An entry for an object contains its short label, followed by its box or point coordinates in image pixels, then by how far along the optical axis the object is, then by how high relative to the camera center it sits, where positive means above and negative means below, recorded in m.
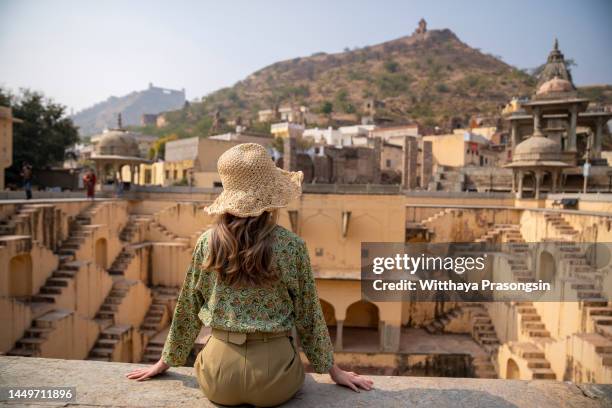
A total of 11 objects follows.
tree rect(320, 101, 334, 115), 74.79 +14.39
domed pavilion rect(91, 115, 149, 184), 21.59 +1.76
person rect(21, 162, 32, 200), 16.06 +0.26
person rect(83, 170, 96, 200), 18.34 +0.16
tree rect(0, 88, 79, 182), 25.03 +3.27
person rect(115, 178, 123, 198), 20.76 -0.06
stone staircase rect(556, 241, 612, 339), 10.20 -2.38
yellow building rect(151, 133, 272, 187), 29.22 +1.94
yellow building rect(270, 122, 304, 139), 49.80 +7.27
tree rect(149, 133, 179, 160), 46.87 +4.22
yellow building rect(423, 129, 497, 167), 36.53 +3.72
